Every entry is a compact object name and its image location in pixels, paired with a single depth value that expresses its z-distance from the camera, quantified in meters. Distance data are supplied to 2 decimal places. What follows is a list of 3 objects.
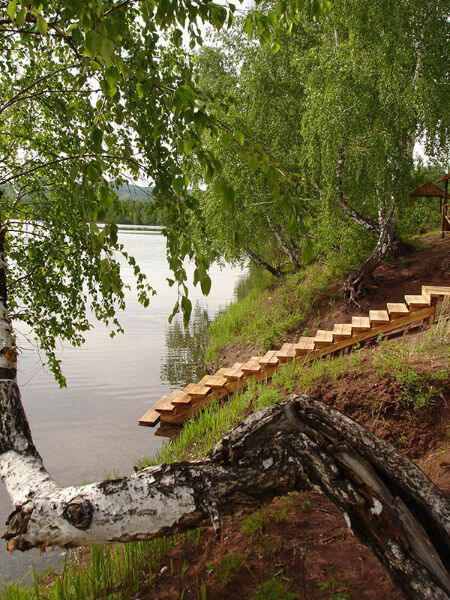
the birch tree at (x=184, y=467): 2.27
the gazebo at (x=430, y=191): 16.30
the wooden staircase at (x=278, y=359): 8.30
